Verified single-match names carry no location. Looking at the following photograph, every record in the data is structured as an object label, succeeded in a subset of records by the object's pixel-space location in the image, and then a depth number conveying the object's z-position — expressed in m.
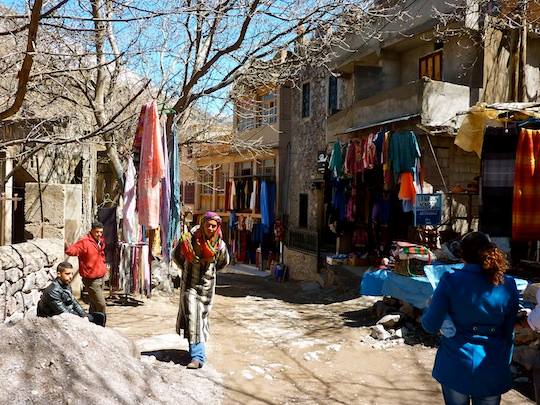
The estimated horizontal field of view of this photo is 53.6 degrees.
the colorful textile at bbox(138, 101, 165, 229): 6.89
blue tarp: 7.00
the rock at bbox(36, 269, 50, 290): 7.60
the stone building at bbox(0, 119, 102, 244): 8.99
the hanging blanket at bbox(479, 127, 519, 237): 7.72
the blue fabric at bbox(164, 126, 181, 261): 7.76
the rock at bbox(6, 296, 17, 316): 6.54
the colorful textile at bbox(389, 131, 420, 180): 10.05
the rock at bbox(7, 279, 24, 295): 6.60
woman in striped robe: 5.57
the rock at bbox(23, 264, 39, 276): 7.11
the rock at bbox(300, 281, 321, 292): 15.41
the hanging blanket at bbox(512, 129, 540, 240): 7.22
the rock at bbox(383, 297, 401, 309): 8.32
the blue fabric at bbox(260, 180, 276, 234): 20.84
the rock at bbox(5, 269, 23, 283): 6.52
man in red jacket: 7.12
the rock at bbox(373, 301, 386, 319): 8.35
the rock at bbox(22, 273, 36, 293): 7.14
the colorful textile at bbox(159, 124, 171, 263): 7.39
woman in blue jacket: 2.99
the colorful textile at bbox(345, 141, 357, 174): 11.77
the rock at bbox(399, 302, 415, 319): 7.74
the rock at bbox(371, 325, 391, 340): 7.27
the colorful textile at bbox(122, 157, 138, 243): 8.85
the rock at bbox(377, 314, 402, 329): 7.49
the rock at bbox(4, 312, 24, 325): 6.58
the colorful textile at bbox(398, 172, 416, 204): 10.05
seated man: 5.72
